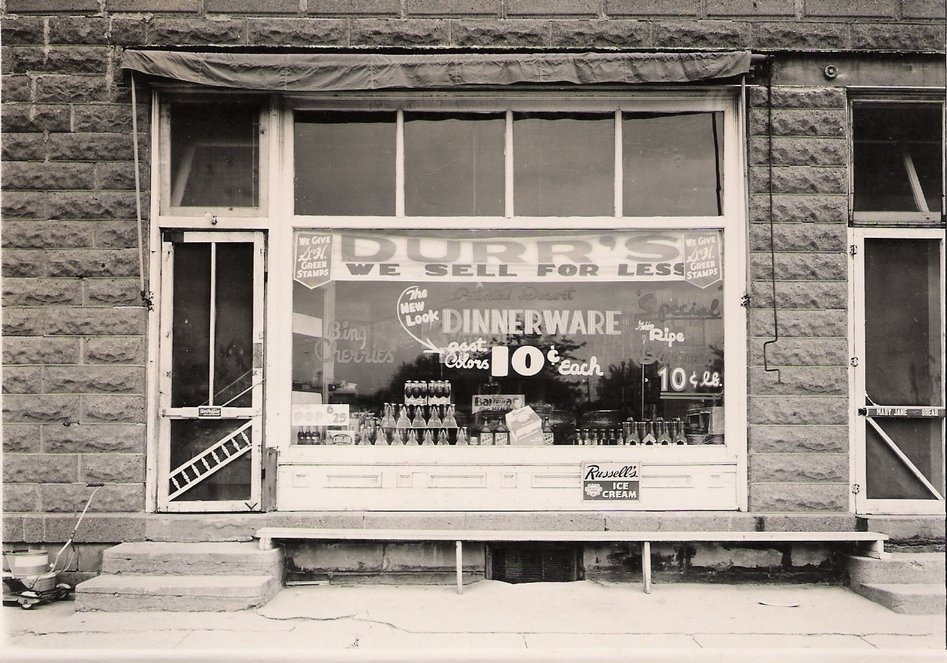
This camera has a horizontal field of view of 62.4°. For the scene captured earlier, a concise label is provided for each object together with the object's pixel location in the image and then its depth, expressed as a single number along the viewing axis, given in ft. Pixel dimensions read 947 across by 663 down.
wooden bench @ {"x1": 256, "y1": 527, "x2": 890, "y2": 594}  22.67
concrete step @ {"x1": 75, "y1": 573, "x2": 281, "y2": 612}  20.99
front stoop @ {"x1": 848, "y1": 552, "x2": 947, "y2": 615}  21.13
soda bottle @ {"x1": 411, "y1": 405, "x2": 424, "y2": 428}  24.89
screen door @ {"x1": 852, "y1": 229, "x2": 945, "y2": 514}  24.32
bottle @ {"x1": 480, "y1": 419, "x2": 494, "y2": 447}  24.82
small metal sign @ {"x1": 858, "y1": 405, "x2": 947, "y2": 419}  24.25
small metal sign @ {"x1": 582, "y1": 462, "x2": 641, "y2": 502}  24.00
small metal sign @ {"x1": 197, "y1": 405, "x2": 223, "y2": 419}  23.86
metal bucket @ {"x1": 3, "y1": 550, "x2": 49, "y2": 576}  22.04
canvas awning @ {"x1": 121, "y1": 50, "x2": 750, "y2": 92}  22.85
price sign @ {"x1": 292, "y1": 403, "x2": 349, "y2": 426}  24.50
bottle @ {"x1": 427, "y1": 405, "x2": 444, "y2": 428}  24.90
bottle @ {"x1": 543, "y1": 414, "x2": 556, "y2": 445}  24.72
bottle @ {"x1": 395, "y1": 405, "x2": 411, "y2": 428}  24.85
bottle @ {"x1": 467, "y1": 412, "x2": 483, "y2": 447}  24.82
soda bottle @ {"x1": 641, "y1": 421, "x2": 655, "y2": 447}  24.76
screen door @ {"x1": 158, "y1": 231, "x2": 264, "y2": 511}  23.89
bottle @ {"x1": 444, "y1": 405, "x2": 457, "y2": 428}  24.93
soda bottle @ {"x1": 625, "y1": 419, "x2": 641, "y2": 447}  24.71
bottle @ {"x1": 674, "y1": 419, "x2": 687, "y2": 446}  24.72
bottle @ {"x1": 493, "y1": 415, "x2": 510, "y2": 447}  24.79
